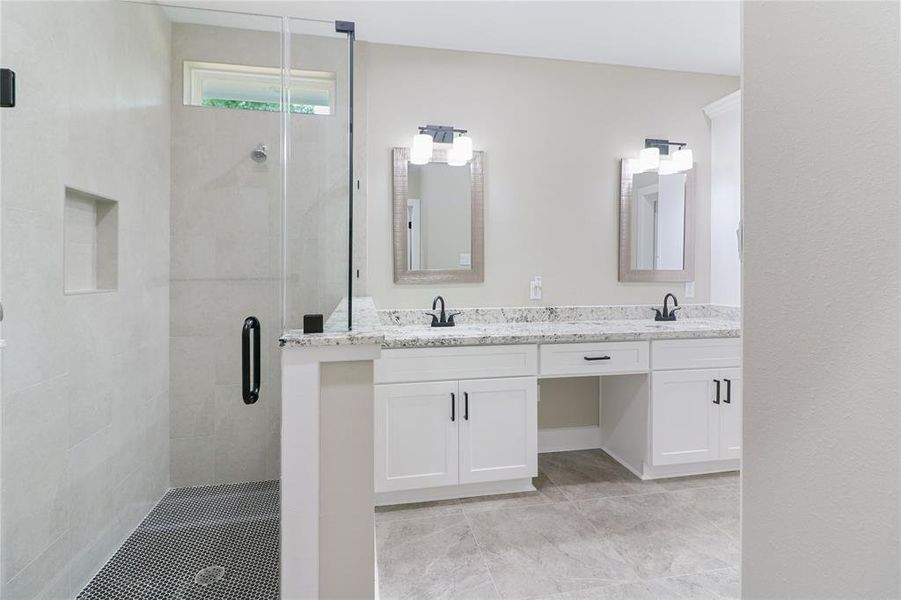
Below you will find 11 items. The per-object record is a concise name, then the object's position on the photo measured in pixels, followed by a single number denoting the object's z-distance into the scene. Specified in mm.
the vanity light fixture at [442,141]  2727
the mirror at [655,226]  3086
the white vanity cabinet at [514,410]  2236
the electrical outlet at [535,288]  2975
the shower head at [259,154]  2449
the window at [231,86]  2451
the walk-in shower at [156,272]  1383
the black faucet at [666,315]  3023
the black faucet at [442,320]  2693
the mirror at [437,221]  2787
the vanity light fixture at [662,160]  3033
